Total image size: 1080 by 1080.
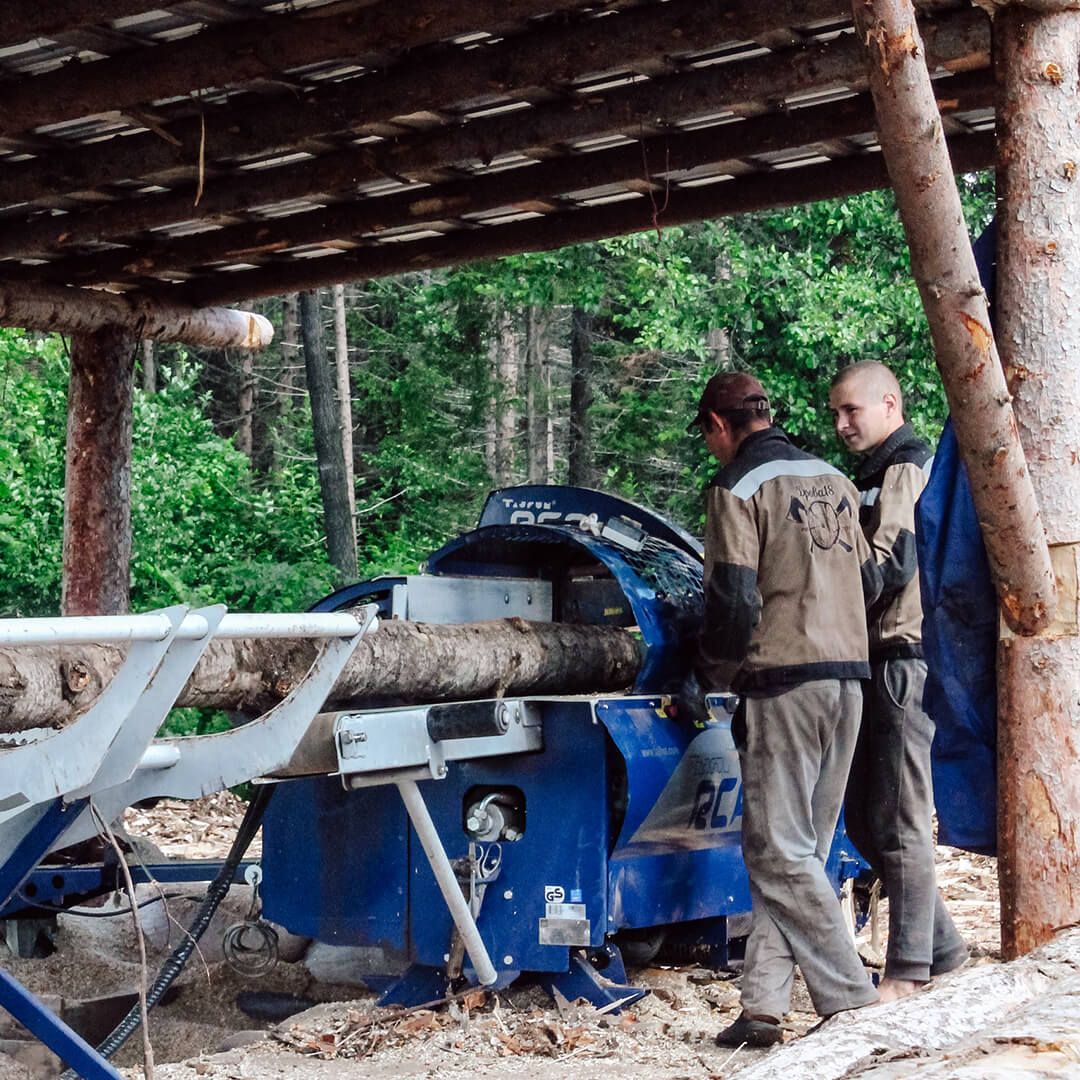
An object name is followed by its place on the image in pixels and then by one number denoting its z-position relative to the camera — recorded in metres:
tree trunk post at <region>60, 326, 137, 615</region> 10.01
